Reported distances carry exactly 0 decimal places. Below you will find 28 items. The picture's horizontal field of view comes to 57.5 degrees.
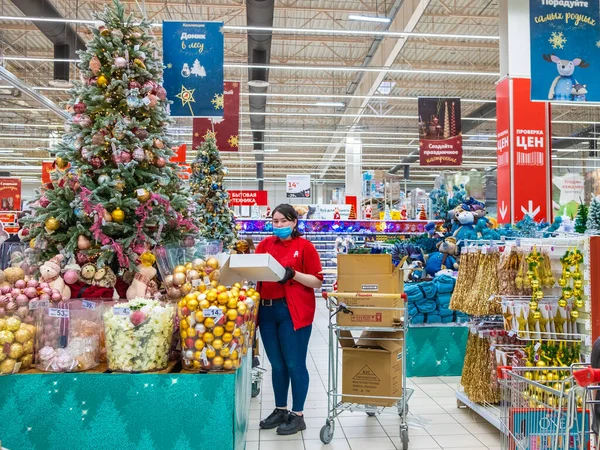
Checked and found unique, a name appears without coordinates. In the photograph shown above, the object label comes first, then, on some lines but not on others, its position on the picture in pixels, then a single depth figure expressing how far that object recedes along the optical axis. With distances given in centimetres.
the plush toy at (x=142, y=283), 327
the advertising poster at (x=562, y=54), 612
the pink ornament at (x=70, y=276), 320
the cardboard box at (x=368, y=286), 392
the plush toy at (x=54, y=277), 313
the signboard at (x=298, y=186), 1788
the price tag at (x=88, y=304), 275
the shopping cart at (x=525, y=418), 229
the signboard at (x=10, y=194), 1797
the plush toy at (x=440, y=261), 629
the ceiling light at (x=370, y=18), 966
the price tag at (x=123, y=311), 265
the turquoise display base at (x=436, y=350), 580
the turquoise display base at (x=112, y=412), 265
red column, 773
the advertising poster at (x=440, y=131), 1199
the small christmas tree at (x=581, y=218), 449
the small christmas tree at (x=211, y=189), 849
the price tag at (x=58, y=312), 272
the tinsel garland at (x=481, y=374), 435
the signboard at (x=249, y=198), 1742
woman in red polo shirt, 390
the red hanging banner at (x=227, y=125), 989
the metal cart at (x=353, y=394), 384
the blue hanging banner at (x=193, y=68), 545
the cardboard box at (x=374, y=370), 402
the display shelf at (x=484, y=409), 406
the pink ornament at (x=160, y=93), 376
